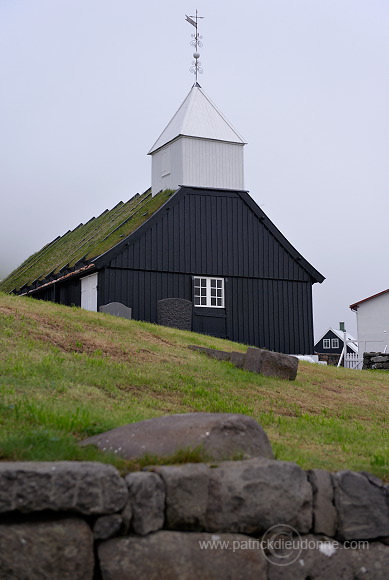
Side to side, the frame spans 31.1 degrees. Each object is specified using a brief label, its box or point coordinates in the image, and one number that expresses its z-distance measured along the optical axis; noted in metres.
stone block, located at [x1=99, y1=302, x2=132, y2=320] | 24.06
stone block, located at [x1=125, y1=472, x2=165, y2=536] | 5.59
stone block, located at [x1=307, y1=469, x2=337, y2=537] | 6.37
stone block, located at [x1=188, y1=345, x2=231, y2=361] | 15.89
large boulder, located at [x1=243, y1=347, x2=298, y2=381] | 14.95
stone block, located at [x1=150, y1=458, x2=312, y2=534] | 5.82
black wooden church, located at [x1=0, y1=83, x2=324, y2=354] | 26.62
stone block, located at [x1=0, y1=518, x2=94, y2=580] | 5.18
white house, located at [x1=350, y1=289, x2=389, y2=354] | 38.59
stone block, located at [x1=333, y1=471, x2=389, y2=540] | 6.46
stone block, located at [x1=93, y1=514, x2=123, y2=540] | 5.47
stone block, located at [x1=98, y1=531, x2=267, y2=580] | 5.46
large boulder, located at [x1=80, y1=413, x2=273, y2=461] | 6.58
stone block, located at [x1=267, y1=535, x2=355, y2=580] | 6.08
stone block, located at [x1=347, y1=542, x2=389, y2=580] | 6.42
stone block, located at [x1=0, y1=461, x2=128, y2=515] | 5.23
